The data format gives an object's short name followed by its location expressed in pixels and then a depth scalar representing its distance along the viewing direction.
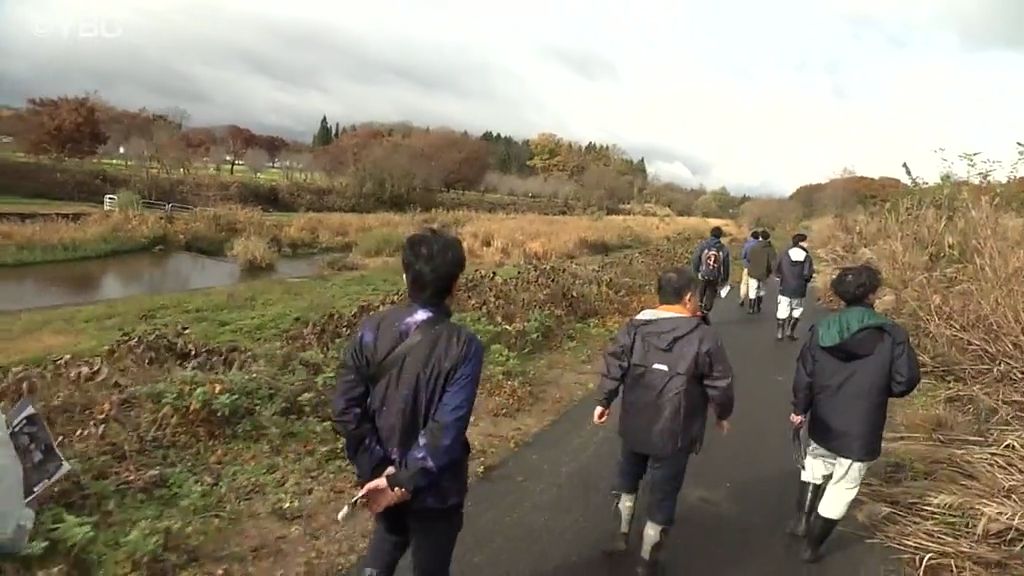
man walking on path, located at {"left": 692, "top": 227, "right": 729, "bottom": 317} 10.79
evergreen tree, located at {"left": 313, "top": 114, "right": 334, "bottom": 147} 101.00
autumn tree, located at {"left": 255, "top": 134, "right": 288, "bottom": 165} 92.40
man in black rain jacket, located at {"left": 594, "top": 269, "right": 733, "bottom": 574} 3.53
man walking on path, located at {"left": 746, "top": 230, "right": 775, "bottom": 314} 12.17
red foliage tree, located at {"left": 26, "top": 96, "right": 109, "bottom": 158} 48.84
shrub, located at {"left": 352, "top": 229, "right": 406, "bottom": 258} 24.16
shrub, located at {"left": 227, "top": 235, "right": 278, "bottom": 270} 22.80
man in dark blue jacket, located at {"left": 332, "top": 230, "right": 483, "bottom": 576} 2.42
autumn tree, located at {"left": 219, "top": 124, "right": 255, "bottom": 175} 82.00
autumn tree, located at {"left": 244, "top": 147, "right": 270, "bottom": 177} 82.65
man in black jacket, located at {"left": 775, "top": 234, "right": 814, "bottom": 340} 10.27
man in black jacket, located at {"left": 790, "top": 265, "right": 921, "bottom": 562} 3.82
